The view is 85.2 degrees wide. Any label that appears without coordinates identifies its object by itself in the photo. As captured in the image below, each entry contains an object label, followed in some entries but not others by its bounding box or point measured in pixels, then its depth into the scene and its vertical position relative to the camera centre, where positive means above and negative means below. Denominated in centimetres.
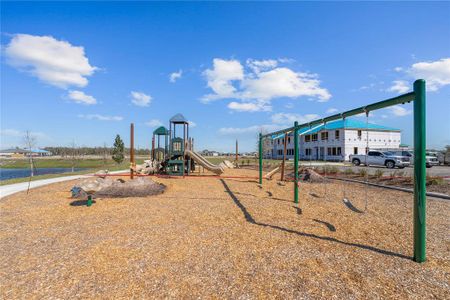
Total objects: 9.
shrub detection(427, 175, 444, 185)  1017 -114
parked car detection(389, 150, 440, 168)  2518 -55
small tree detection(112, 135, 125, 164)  3859 +45
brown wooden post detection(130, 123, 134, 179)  1034 +34
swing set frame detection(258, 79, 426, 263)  341 -19
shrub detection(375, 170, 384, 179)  1279 -108
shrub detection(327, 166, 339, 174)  1606 -114
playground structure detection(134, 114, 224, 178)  1527 -13
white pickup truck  2212 -58
